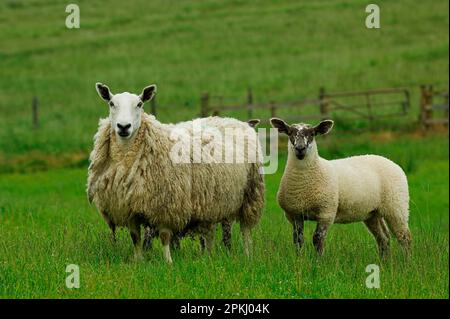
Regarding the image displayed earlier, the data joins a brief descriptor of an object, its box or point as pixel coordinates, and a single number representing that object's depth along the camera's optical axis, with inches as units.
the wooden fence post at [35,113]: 1177.7
